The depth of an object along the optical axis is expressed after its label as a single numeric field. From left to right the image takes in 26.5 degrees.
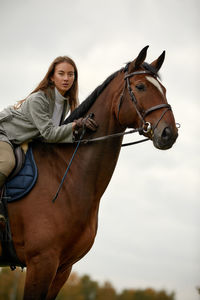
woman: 6.21
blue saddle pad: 6.05
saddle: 6.04
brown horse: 5.68
